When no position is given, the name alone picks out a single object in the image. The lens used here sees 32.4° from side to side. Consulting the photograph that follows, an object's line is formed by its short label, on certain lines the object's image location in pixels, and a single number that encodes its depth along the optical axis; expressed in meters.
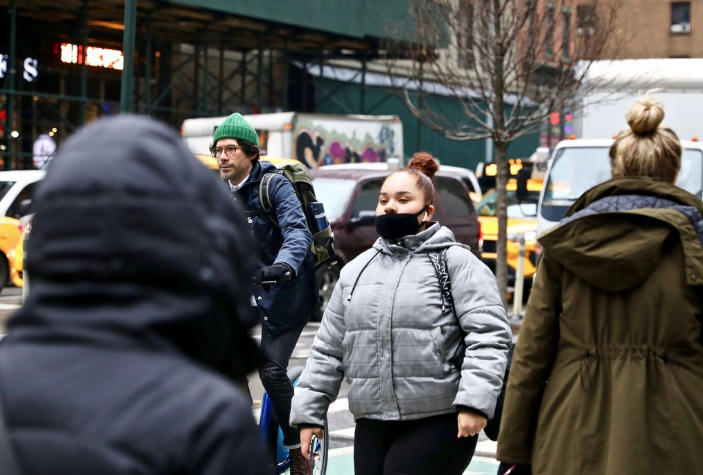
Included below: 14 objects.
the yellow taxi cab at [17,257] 16.36
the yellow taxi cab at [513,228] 16.89
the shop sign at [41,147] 28.16
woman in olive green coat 3.47
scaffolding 28.67
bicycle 5.95
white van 14.70
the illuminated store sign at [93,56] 29.88
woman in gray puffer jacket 4.09
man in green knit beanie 5.63
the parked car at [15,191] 17.50
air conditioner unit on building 54.75
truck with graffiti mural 22.48
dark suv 14.84
